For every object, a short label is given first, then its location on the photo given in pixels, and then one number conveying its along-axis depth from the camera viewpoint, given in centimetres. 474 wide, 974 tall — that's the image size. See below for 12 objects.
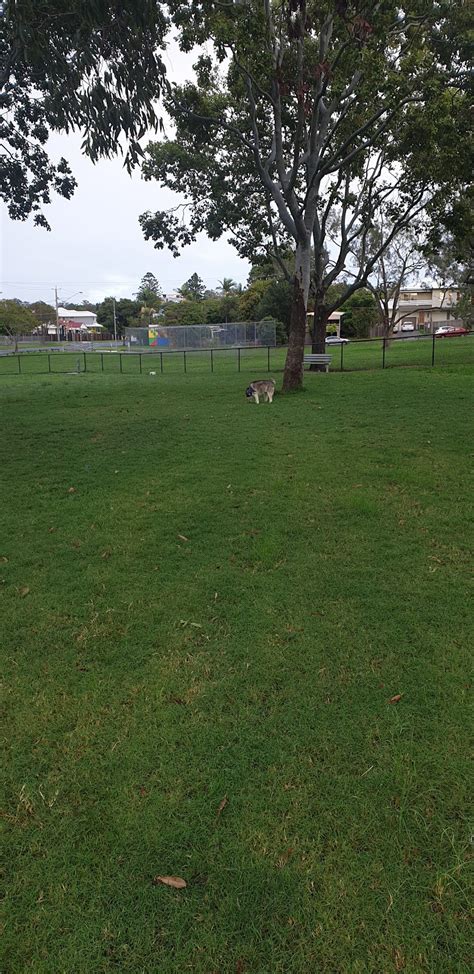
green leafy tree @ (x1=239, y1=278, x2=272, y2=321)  5212
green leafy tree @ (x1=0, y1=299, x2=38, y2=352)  6956
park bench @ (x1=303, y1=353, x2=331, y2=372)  2045
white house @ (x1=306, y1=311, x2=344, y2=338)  5384
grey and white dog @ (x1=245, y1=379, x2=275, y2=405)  1326
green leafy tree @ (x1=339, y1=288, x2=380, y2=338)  5344
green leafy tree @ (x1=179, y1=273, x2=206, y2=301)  12583
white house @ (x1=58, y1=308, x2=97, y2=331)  10739
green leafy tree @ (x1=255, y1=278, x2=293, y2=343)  4522
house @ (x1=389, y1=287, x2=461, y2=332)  7318
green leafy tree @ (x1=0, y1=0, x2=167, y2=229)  752
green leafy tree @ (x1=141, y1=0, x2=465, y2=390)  1123
